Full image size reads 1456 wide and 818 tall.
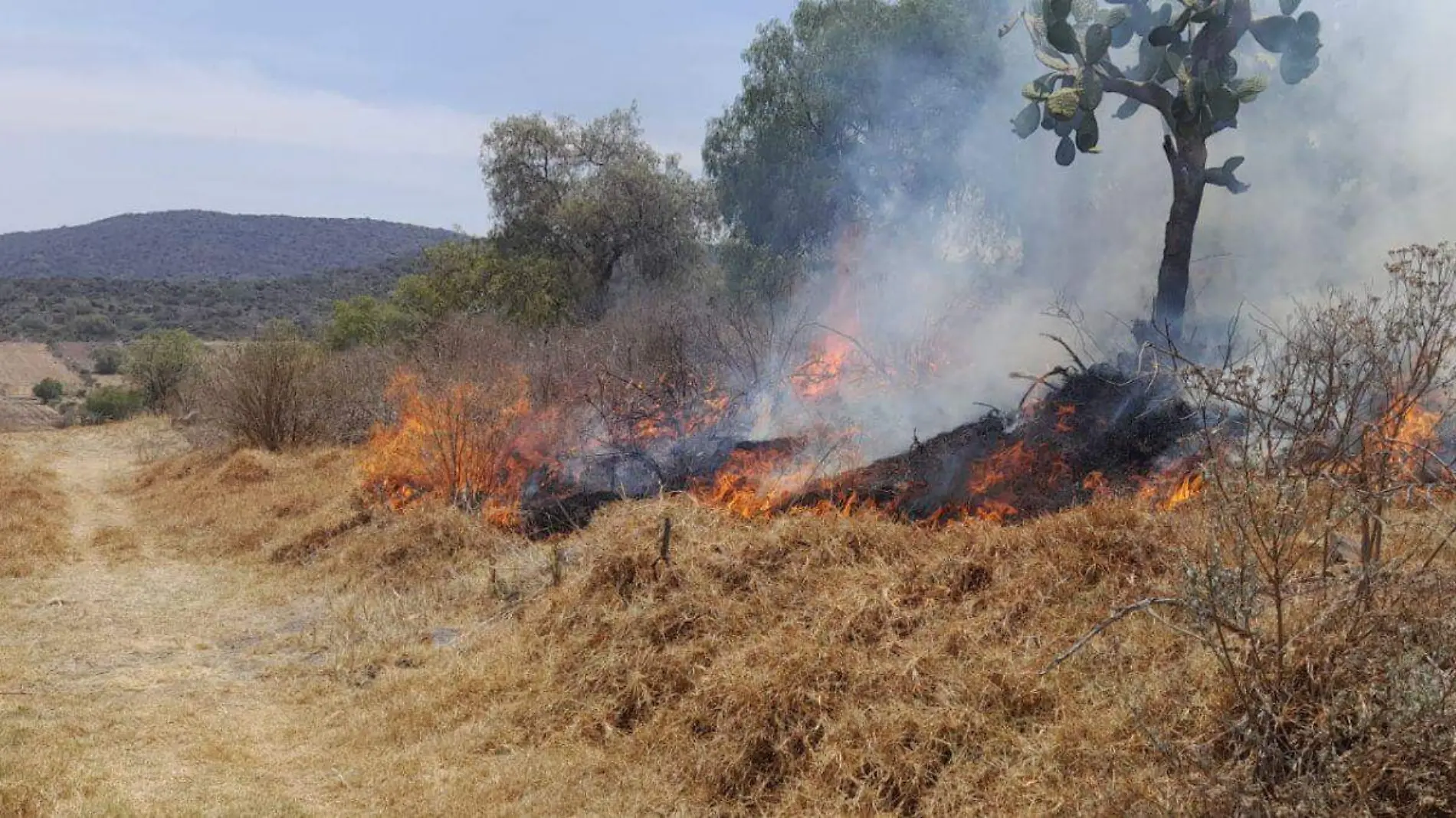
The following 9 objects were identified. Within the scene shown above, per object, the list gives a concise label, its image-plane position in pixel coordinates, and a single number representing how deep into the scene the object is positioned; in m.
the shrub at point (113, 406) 33.09
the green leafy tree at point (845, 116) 18.77
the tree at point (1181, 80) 9.17
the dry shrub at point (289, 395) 19.02
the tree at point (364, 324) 27.30
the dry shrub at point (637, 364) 12.91
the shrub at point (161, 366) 32.41
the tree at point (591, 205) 27.44
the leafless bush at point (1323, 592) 3.59
